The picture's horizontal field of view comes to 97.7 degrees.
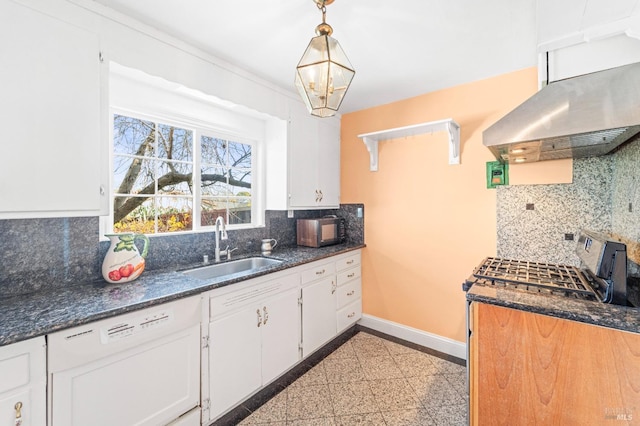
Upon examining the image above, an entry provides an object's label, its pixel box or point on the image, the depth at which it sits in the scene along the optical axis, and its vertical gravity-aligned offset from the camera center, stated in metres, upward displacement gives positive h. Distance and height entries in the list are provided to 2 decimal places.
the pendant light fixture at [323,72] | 1.19 +0.61
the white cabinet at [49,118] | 1.18 +0.43
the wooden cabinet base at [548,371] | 1.03 -0.65
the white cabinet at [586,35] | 1.16 +0.80
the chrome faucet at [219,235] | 2.24 -0.19
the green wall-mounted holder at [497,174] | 2.23 +0.31
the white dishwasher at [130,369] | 1.12 -0.72
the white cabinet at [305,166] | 2.62 +0.46
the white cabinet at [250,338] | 1.66 -0.85
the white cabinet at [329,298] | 2.35 -0.82
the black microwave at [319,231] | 2.81 -0.20
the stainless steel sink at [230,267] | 2.06 -0.44
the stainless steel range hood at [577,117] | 1.15 +0.43
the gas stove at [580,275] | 1.16 -0.35
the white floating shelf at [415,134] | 2.40 +0.75
